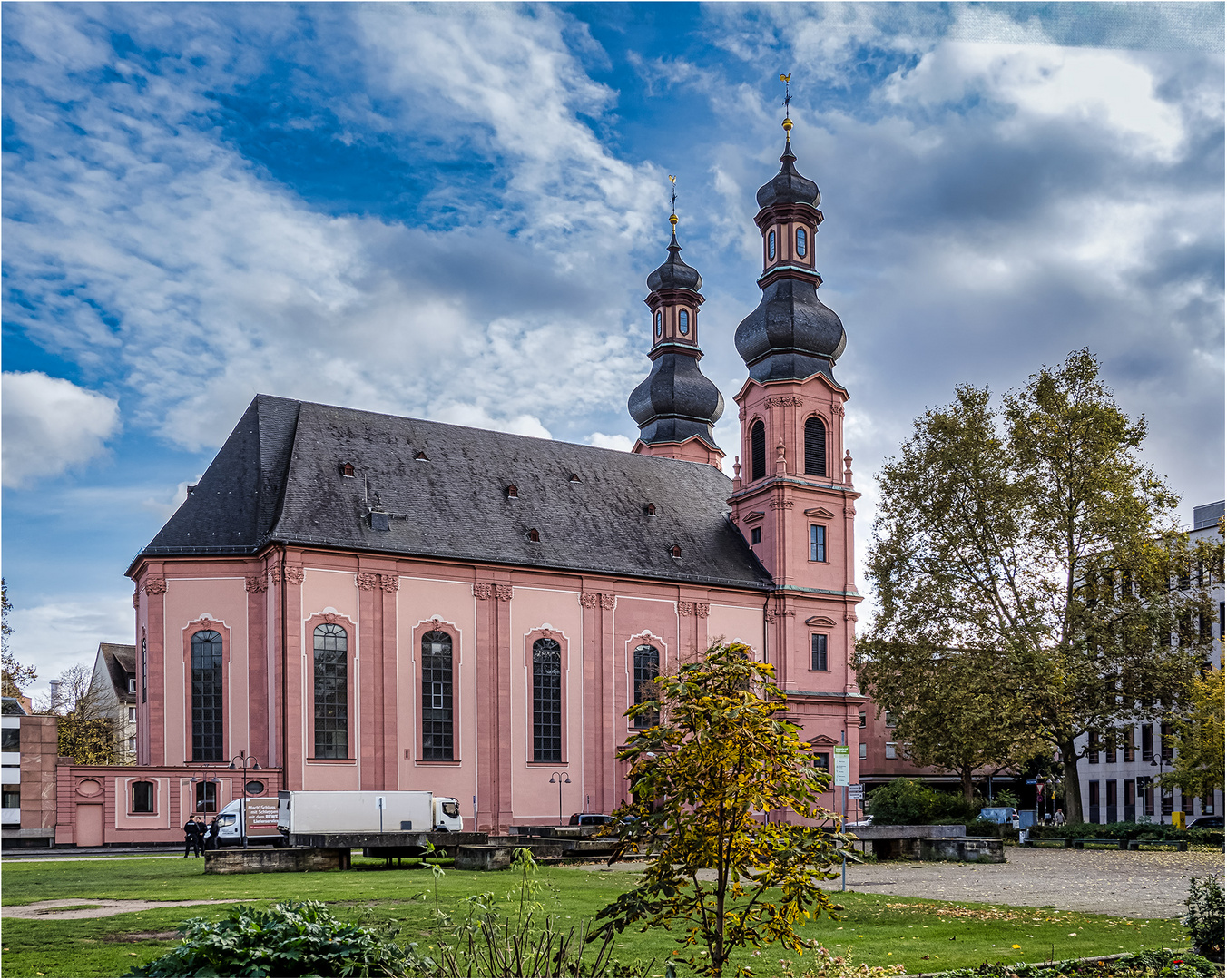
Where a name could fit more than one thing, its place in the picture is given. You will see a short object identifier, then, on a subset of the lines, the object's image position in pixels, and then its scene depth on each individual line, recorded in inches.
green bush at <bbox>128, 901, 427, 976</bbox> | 255.8
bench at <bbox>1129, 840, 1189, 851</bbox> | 1423.5
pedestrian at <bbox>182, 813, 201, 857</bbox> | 1206.3
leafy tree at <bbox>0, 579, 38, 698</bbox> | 2060.8
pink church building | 1541.6
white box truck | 1208.2
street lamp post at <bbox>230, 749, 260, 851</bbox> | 1513.3
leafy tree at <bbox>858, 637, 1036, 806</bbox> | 1551.4
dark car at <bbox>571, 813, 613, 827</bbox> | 1545.3
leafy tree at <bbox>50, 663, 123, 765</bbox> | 2347.4
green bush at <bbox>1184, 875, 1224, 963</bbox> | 354.6
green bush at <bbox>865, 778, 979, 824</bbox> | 1642.5
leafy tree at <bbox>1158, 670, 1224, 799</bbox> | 1541.8
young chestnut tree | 319.3
